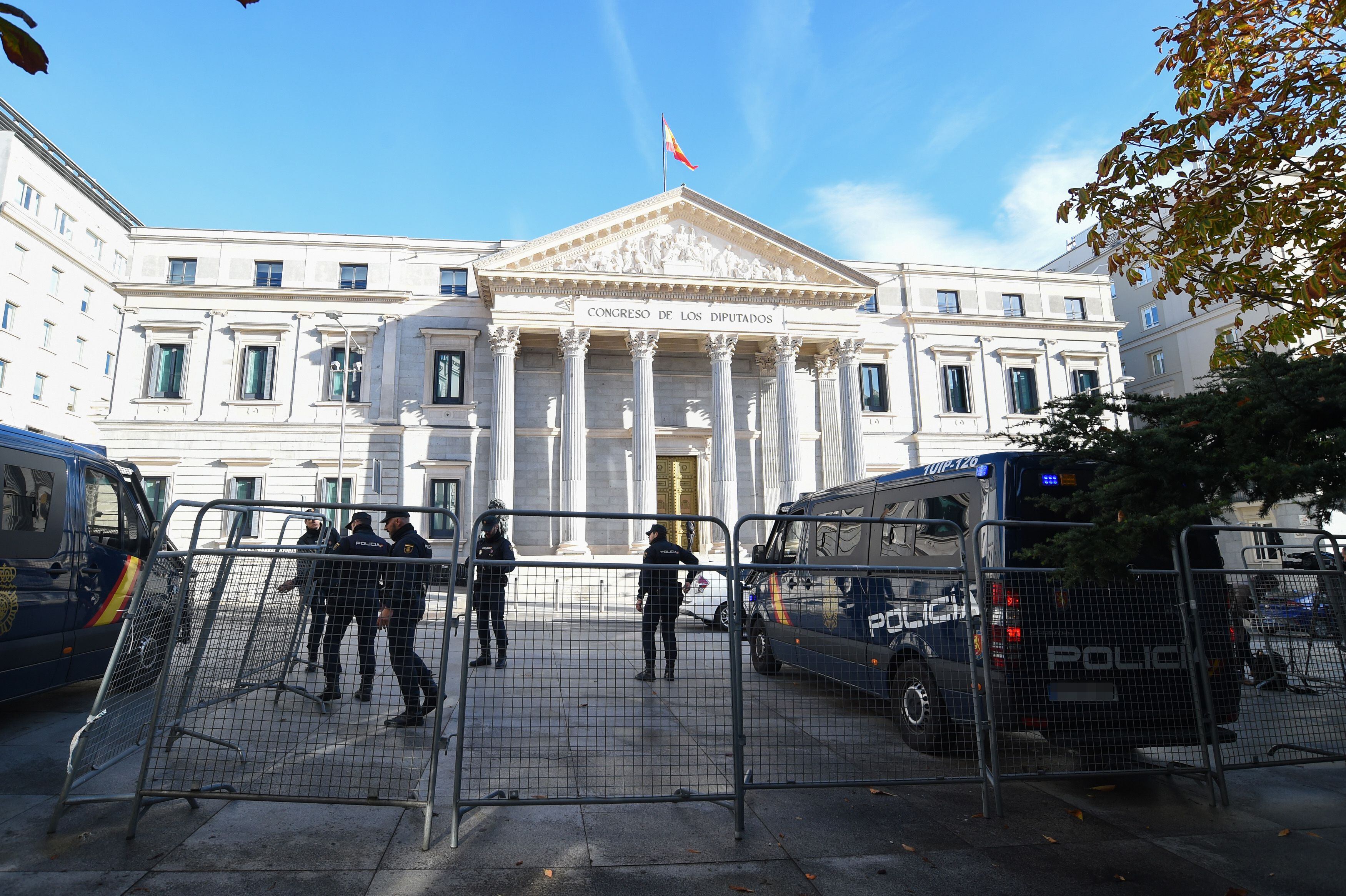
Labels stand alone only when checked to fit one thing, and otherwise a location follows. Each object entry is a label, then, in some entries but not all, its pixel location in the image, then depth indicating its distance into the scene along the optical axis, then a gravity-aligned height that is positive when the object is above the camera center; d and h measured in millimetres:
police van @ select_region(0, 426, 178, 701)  5699 +103
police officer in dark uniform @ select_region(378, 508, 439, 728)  4957 -326
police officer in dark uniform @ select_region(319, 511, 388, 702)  4922 -257
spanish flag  30828 +17756
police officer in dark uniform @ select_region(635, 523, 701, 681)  5047 -278
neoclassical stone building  27312 +7979
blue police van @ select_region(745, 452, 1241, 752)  4832 -508
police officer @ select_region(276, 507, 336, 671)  5367 -166
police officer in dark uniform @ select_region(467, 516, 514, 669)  4809 -241
